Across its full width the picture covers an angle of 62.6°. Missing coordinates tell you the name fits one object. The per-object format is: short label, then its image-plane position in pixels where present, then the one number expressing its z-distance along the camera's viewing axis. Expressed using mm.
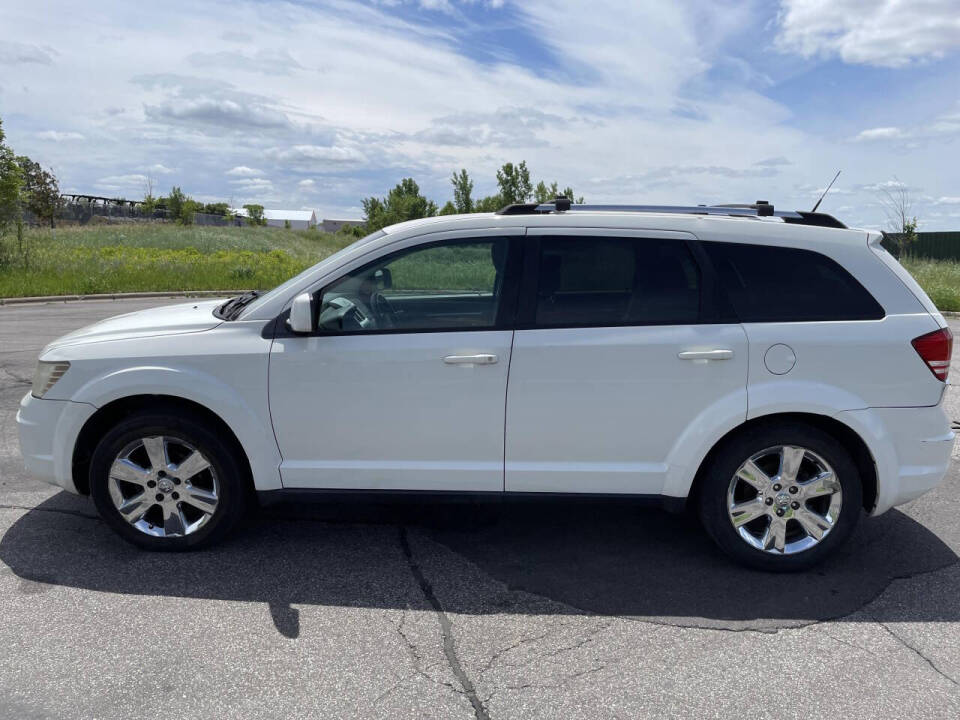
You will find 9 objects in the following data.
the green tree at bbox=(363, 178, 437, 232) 55625
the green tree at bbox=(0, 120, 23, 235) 20312
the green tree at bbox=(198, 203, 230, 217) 92312
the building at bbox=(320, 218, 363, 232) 133125
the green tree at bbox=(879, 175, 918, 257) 36644
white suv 3891
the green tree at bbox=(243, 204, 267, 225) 85438
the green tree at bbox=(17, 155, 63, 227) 47969
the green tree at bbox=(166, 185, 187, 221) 65875
